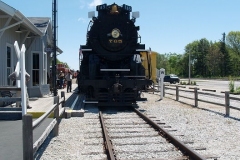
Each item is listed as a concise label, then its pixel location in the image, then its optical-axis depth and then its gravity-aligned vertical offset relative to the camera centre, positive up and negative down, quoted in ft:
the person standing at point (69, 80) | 77.77 -0.56
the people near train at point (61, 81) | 92.79 -0.97
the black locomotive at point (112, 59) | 40.01 +2.64
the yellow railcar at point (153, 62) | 70.54 +3.99
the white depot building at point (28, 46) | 37.86 +5.35
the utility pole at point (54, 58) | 57.47 +4.14
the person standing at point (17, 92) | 30.17 -1.43
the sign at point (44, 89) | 55.63 -2.10
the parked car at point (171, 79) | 169.08 -0.80
